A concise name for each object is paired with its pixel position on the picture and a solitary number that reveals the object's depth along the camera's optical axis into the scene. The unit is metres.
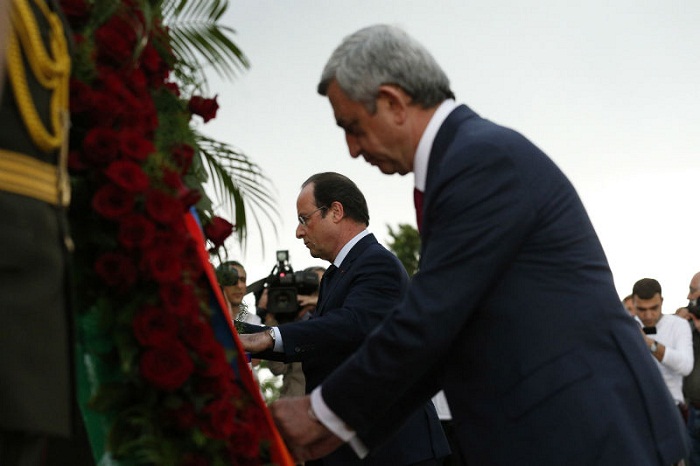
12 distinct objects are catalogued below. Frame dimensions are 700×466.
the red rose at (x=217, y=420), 2.39
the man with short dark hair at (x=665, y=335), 8.64
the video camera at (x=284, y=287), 7.50
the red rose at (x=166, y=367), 2.28
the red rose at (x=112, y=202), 2.25
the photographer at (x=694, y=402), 9.09
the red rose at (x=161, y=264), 2.27
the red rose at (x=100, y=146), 2.28
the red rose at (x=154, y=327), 2.28
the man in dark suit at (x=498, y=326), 2.58
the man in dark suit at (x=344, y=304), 4.48
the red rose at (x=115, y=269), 2.27
